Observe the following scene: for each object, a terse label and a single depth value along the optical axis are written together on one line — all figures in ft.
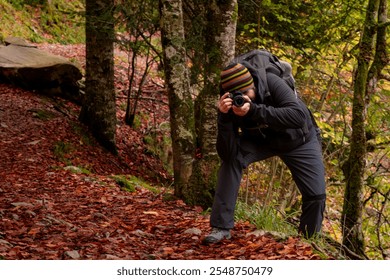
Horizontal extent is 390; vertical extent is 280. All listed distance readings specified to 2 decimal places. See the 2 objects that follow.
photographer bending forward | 27.76
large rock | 78.30
